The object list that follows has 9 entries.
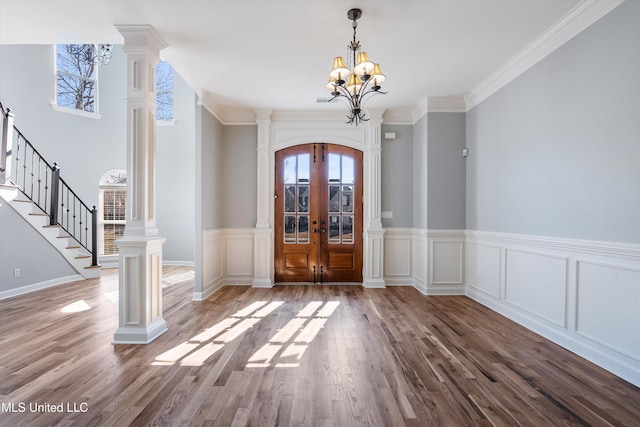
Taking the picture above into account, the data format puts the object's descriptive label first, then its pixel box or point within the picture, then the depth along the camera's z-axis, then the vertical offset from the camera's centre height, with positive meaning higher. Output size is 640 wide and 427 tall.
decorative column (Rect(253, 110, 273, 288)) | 5.42 -0.10
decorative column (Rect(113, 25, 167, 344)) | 3.00 +0.03
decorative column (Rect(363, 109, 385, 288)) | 5.41 -0.06
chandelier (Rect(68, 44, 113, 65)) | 6.99 +3.63
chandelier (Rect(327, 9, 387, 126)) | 2.62 +1.20
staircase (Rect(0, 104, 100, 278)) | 4.66 +0.17
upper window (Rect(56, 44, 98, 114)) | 6.77 +2.99
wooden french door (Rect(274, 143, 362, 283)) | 5.61 -0.21
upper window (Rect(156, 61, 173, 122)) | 7.77 +2.98
